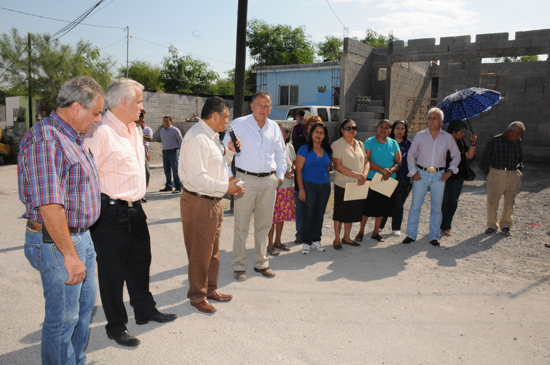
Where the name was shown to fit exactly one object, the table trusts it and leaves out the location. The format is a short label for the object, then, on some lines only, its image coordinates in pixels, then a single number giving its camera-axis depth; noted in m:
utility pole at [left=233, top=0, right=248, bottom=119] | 7.29
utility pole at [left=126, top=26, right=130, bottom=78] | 31.58
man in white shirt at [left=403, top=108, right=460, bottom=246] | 5.96
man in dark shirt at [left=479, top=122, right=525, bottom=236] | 6.58
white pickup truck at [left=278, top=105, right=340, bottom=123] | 15.47
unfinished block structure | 13.16
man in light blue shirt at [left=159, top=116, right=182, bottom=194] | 10.02
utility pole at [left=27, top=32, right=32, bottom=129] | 22.93
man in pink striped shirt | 2.87
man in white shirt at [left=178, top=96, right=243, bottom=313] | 3.48
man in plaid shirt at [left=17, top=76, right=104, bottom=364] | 2.14
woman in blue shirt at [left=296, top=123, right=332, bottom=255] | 5.43
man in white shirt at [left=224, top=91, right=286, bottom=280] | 4.45
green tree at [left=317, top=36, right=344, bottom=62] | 43.59
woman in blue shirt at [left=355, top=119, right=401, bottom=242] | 5.93
